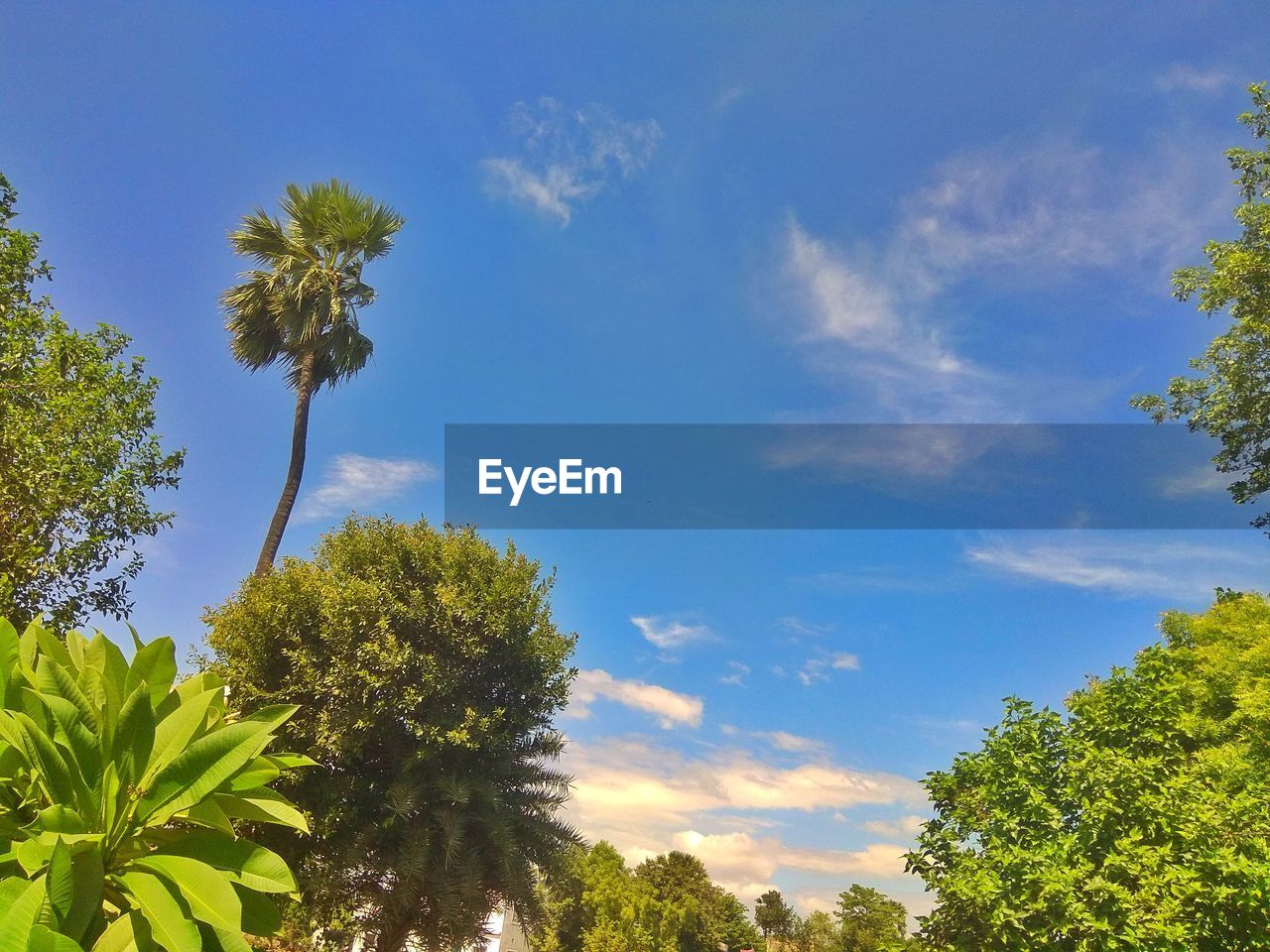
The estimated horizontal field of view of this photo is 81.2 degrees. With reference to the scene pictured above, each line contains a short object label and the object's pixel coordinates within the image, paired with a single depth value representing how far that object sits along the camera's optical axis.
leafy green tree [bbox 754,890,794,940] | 87.50
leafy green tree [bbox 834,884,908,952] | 63.59
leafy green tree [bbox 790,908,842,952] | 72.38
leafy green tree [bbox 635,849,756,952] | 60.47
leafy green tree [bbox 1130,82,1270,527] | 19.33
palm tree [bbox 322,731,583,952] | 17.14
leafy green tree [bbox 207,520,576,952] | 17.17
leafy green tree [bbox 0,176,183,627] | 16.33
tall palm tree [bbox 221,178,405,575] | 22.22
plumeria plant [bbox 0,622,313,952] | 6.06
